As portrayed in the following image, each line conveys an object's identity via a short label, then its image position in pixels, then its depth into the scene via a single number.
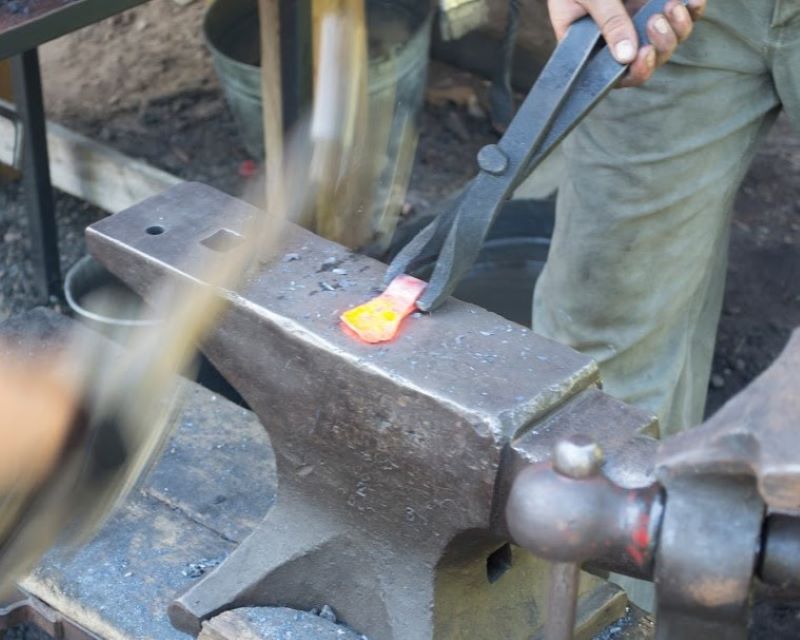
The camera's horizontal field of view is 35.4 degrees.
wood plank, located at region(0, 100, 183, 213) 3.21
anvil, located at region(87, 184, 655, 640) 1.38
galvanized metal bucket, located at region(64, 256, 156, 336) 2.94
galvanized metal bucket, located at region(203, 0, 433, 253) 2.77
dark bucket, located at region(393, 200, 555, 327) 3.20
